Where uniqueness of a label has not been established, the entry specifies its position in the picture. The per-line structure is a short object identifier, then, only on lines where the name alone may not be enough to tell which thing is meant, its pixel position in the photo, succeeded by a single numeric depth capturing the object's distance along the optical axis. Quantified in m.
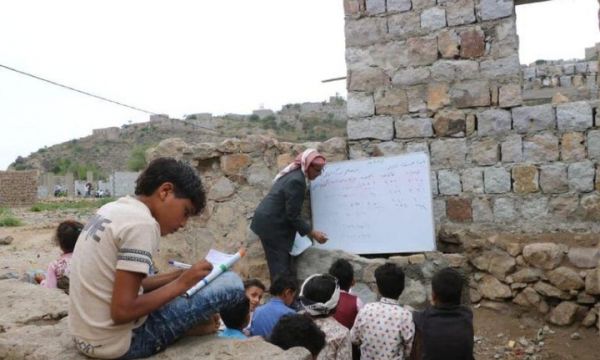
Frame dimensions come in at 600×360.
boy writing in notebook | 2.09
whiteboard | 5.28
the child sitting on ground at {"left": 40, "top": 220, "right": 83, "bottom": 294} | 4.20
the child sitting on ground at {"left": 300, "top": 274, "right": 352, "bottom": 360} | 3.07
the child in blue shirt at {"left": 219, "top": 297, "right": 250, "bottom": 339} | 2.95
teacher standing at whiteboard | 5.09
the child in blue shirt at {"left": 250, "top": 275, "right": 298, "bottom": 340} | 3.21
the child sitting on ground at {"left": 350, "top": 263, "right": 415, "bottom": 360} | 3.27
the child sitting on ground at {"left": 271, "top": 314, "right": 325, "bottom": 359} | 2.59
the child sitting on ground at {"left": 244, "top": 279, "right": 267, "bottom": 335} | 4.01
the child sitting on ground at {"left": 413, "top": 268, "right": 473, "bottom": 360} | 3.30
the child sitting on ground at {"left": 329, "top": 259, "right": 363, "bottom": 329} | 3.60
